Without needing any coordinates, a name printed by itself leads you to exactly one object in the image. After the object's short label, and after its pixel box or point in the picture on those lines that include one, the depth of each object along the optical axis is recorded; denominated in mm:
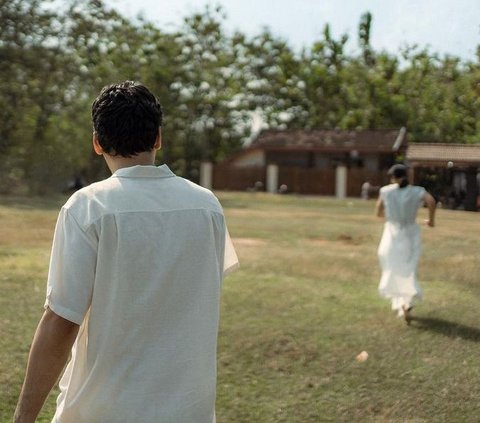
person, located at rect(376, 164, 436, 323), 8828
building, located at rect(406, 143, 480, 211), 38938
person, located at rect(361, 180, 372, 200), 43281
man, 2188
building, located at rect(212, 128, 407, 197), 45000
